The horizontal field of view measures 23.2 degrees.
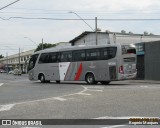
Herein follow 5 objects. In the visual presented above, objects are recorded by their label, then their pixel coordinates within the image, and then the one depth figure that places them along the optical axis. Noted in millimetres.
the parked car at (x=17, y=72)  87688
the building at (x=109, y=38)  61447
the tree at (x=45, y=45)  111944
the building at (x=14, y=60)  136825
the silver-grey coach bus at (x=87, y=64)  31297
